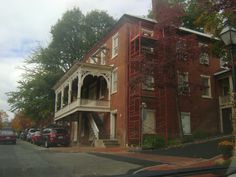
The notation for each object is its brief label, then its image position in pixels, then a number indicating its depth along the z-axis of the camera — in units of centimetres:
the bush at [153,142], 1210
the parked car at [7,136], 2011
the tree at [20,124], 4466
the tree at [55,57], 2607
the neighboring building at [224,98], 1678
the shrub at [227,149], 679
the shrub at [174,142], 1286
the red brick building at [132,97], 1432
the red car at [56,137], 1601
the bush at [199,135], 1487
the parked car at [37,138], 1877
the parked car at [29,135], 2544
